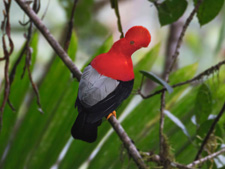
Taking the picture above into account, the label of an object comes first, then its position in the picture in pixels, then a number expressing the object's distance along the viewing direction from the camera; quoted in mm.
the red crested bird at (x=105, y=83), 6208
